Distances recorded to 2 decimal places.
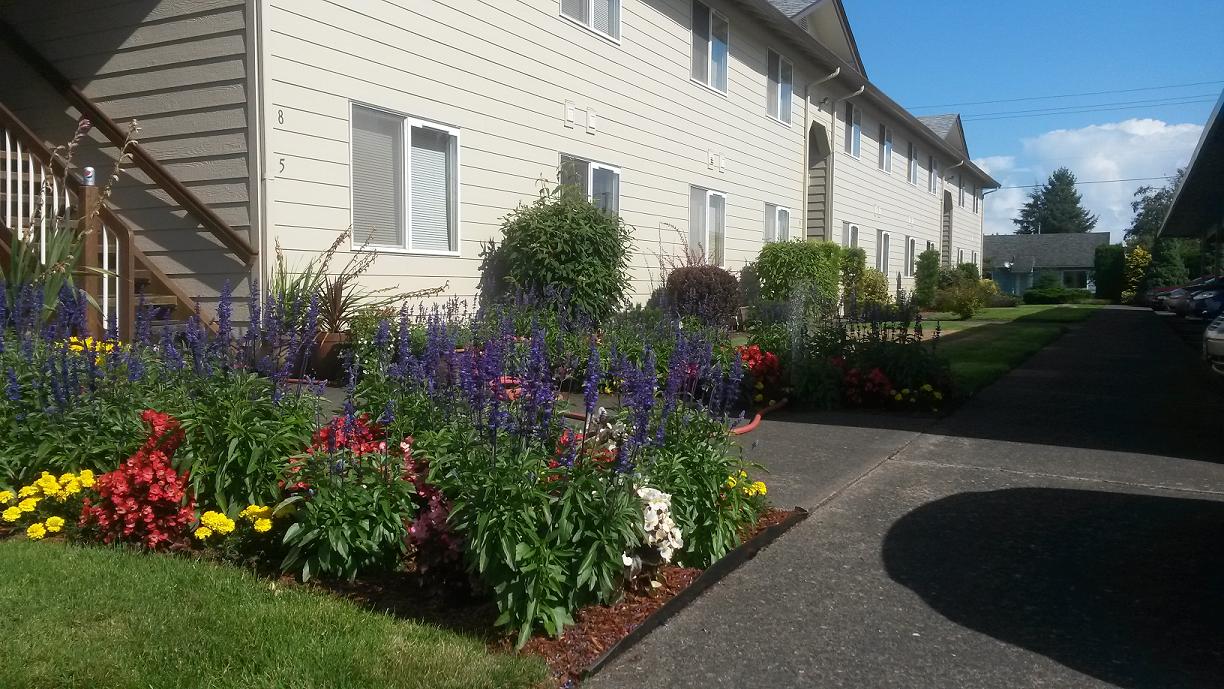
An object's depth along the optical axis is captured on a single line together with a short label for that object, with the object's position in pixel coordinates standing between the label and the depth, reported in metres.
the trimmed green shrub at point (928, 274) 29.56
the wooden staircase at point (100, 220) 7.68
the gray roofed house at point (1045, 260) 76.94
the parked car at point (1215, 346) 9.70
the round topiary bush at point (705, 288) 13.54
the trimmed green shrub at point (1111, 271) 54.88
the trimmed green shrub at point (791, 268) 16.73
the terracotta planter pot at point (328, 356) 8.33
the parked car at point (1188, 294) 24.73
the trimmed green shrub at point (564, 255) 10.50
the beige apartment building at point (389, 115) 8.20
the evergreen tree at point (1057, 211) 109.88
